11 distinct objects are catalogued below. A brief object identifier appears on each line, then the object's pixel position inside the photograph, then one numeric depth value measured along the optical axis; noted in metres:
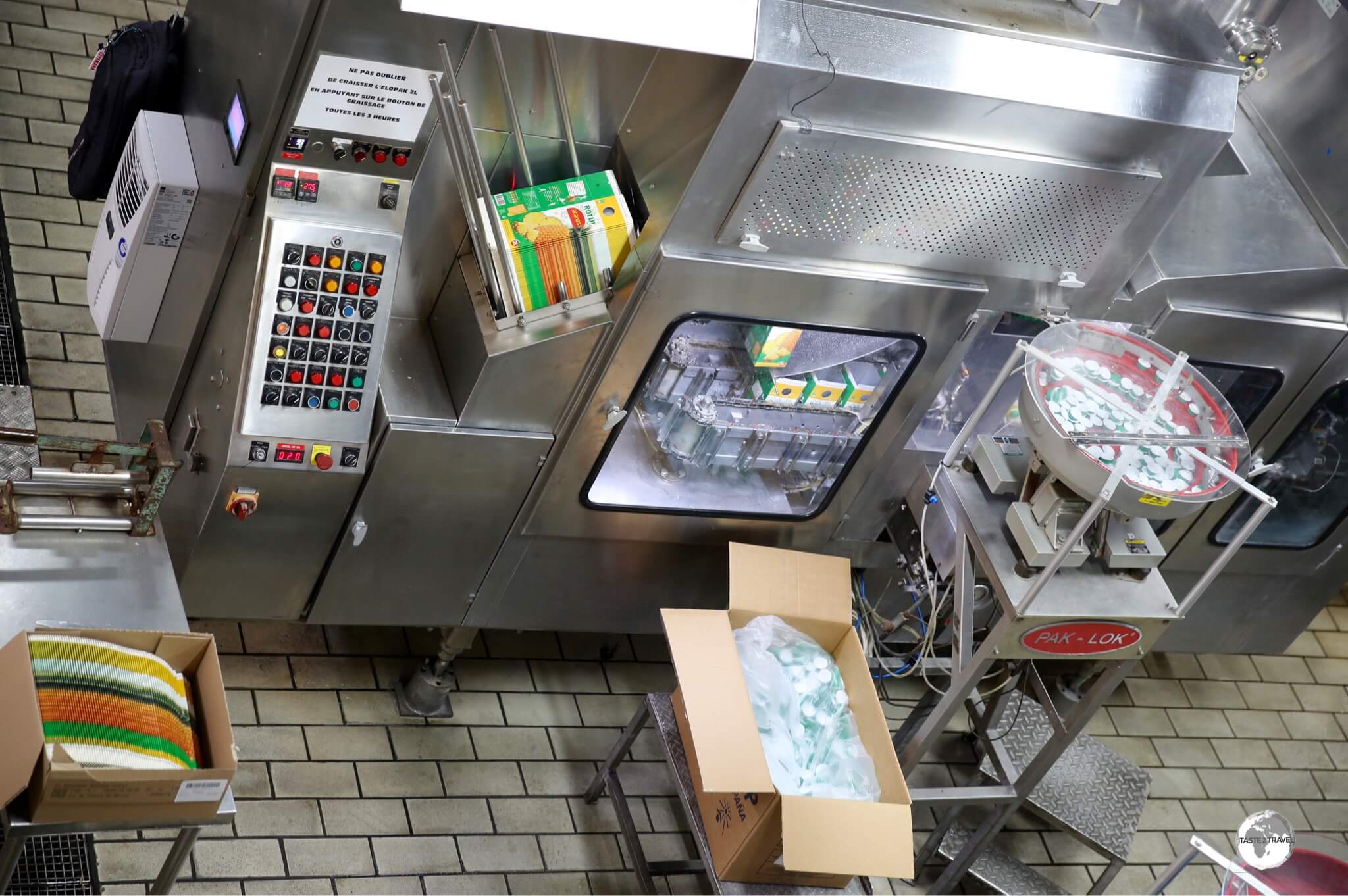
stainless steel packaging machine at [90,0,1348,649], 3.21
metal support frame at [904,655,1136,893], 3.79
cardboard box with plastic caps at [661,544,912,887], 3.42
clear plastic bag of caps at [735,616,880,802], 3.72
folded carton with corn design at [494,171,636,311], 3.41
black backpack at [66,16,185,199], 3.98
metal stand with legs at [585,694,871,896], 3.71
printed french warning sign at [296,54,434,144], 3.05
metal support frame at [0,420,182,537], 2.79
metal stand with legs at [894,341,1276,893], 3.55
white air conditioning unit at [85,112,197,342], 3.68
